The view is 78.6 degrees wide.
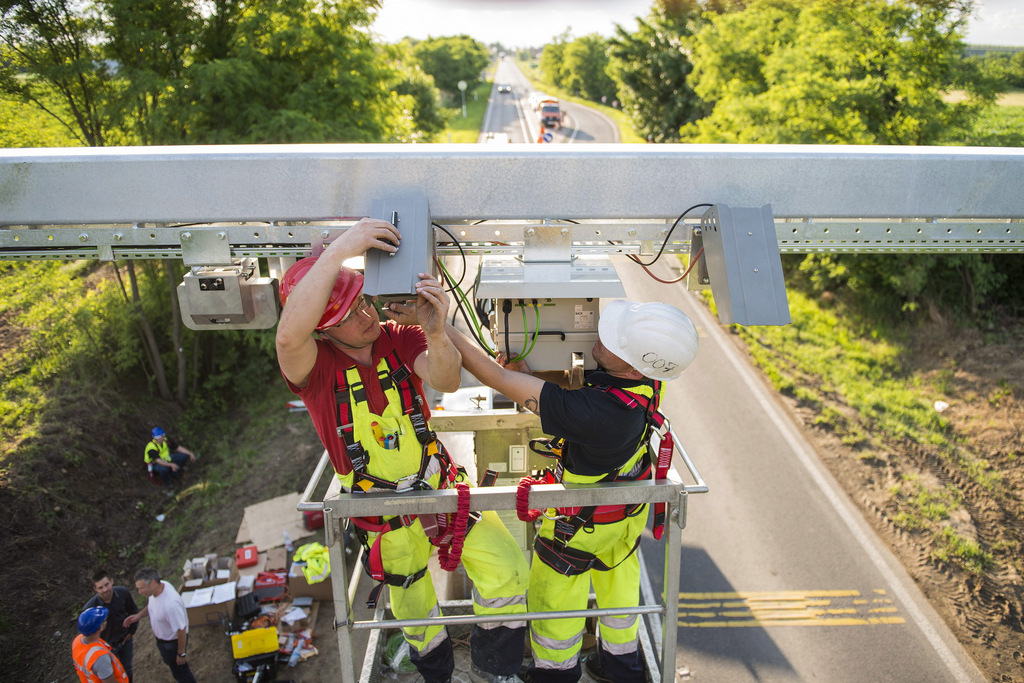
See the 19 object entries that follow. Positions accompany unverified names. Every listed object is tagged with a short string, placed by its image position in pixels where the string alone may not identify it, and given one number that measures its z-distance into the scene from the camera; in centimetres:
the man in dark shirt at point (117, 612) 666
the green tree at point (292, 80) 1162
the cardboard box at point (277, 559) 875
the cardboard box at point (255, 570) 869
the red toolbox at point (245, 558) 878
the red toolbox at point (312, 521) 955
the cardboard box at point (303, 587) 817
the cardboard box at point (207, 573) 824
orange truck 4394
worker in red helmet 308
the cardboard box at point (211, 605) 789
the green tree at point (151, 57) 1088
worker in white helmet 333
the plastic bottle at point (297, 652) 746
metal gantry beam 344
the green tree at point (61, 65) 1012
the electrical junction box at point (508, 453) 528
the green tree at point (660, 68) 2920
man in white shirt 677
